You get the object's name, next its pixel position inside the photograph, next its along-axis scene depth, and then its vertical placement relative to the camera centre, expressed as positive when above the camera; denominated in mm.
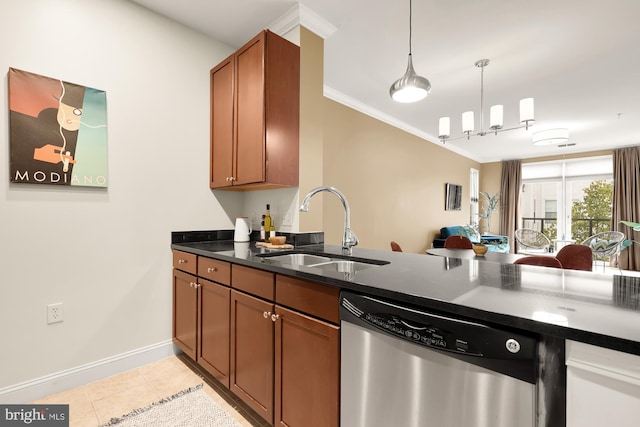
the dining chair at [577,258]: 2689 -411
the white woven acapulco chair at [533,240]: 4309 -408
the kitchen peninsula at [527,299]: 677 -263
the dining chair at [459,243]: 3770 -396
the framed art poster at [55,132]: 1760 +480
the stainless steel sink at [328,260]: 1723 -321
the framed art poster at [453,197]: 6613 +321
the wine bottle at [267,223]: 2504 -111
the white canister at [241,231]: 2605 -187
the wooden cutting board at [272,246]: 2150 -266
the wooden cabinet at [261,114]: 2123 +722
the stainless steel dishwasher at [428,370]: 768 -481
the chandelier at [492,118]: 2768 +946
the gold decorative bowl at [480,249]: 2979 -374
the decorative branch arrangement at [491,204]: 4820 +128
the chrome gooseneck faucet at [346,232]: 1919 -141
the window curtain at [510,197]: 7852 +396
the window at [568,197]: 6914 +387
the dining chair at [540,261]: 2158 -365
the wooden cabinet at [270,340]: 1225 -656
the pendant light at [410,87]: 2215 +934
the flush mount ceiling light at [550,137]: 4547 +1172
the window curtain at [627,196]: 6281 +362
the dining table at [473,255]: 2828 -452
